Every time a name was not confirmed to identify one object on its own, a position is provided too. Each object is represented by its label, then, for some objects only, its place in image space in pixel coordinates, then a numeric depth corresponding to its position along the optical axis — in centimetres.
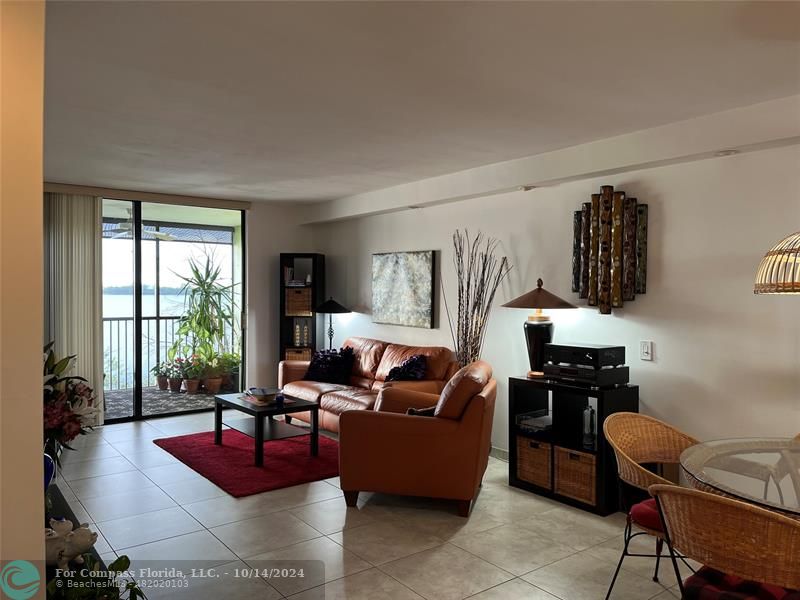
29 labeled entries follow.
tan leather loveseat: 547
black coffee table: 484
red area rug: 447
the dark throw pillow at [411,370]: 550
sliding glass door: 656
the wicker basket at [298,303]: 726
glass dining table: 213
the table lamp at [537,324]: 443
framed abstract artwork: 598
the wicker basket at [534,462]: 423
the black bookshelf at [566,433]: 390
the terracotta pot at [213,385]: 734
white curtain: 595
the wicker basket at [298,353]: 719
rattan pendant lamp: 247
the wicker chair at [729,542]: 189
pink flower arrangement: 191
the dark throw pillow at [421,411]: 402
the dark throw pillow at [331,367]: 636
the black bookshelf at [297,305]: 725
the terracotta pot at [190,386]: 723
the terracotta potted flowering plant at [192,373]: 724
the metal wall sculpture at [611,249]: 414
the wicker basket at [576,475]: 395
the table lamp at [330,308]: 695
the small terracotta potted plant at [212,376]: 734
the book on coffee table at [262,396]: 512
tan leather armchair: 380
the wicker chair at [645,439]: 308
